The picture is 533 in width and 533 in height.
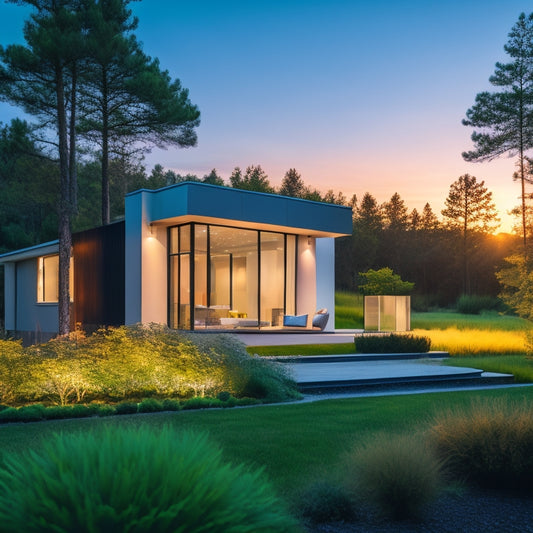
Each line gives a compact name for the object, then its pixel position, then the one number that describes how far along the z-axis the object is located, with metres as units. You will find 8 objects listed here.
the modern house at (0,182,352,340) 14.85
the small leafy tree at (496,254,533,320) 11.92
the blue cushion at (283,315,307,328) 16.25
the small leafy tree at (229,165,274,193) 44.06
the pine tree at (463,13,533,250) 27.38
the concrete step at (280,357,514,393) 8.86
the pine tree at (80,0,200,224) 17.81
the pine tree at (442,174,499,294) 46.72
